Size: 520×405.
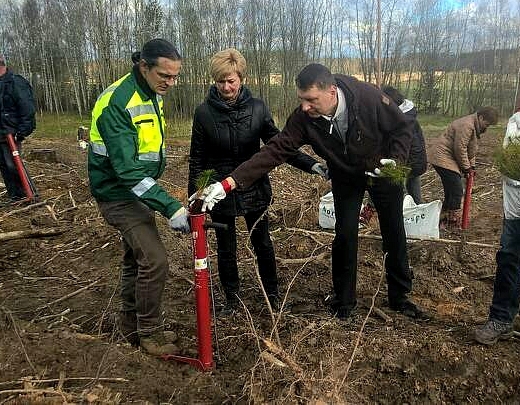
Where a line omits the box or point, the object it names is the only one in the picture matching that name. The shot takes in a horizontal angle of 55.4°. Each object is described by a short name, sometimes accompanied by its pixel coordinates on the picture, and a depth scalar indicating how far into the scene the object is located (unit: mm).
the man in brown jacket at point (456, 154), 5309
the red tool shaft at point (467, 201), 5461
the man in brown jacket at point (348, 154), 2877
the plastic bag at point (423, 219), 4844
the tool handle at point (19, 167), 6199
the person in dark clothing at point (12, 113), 6016
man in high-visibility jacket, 2482
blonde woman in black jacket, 3004
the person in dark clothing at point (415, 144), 4703
